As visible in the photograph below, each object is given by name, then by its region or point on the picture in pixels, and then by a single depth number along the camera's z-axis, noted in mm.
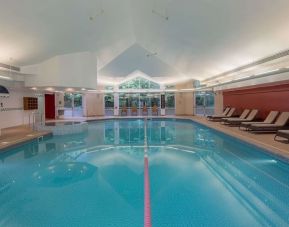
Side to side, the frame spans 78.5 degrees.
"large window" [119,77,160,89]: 14746
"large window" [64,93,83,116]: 14079
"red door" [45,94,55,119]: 11633
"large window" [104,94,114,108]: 14552
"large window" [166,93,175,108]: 14934
